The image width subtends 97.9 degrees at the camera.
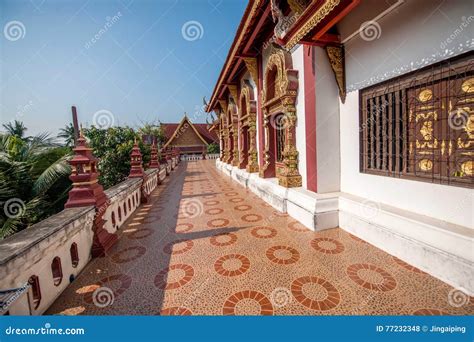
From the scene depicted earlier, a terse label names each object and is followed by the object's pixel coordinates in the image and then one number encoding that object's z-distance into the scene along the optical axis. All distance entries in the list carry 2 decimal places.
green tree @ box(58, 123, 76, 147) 25.05
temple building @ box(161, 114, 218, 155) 25.31
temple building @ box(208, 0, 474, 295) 2.14
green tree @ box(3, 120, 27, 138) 23.99
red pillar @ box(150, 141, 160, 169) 9.65
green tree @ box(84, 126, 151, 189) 9.11
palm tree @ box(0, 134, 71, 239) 3.56
